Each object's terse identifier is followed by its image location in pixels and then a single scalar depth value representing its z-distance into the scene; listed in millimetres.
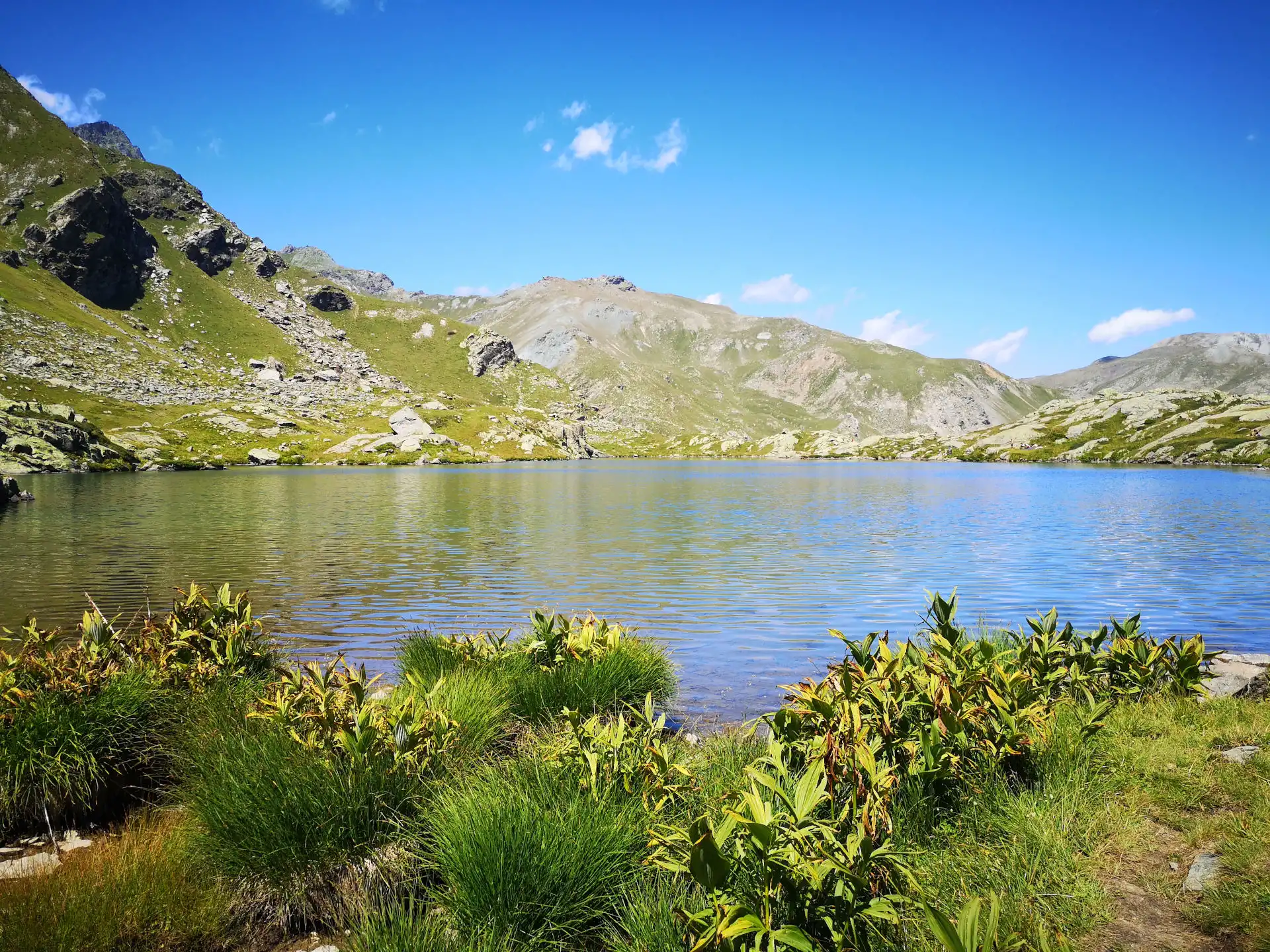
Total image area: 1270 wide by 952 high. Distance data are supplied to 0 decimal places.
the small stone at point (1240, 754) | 8039
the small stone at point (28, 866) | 6996
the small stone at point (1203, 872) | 5703
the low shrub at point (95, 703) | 8195
